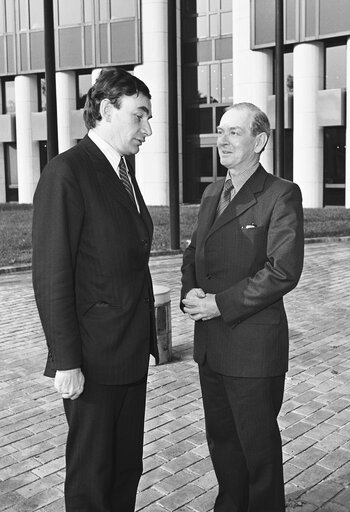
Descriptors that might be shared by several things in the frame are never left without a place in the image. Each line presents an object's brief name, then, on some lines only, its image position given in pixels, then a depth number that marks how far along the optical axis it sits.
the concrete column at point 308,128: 26.56
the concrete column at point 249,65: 27.50
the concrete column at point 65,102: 31.88
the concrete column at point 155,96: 28.98
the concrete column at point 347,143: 25.56
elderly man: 3.12
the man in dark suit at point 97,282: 2.82
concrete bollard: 6.53
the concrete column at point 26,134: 32.97
